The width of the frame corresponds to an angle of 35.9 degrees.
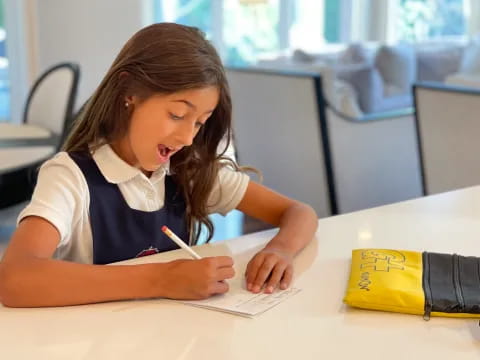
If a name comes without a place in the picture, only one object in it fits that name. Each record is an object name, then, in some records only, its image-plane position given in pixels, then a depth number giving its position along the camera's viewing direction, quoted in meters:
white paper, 1.03
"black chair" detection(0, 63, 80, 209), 2.65
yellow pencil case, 1.02
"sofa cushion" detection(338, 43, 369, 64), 5.68
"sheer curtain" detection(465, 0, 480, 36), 7.86
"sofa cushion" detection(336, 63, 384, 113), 4.73
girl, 1.06
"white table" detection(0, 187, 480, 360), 0.90
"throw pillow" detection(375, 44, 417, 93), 5.79
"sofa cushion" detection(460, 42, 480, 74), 5.91
